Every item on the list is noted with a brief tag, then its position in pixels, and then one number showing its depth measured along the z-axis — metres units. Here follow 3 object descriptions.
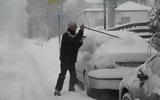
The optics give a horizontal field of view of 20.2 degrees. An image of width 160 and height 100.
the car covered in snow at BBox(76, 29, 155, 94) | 10.46
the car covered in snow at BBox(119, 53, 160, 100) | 6.76
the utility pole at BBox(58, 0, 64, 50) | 31.90
